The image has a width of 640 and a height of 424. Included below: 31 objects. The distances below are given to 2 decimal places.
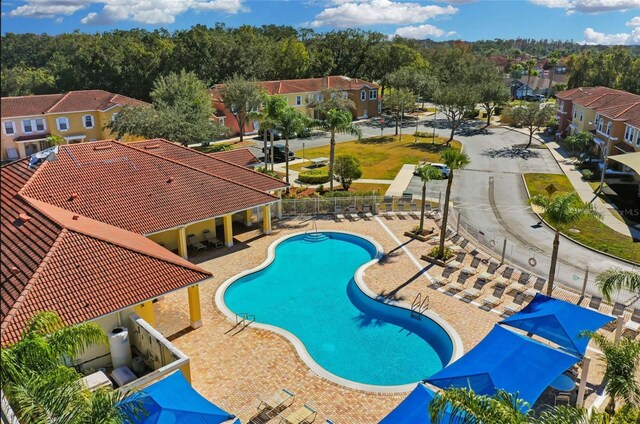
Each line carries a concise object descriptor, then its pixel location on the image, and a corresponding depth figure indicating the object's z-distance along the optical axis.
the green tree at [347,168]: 41.72
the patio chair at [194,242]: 30.46
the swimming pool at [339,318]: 20.06
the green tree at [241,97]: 61.28
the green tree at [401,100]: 69.06
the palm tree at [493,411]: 10.54
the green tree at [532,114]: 61.88
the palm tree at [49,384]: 10.32
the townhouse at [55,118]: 56.59
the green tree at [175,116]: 46.84
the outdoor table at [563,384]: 17.69
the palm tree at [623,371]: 13.69
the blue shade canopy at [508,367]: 15.54
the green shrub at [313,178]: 45.28
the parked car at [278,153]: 54.61
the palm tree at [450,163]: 27.70
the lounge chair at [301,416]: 16.45
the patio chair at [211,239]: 31.08
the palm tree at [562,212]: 22.00
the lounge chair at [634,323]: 21.62
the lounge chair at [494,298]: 24.06
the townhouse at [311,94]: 67.44
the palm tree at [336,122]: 40.50
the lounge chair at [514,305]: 23.42
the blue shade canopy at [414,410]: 14.02
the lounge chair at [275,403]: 17.05
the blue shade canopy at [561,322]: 17.95
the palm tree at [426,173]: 31.02
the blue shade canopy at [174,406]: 13.69
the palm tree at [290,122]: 40.44
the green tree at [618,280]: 18.17
